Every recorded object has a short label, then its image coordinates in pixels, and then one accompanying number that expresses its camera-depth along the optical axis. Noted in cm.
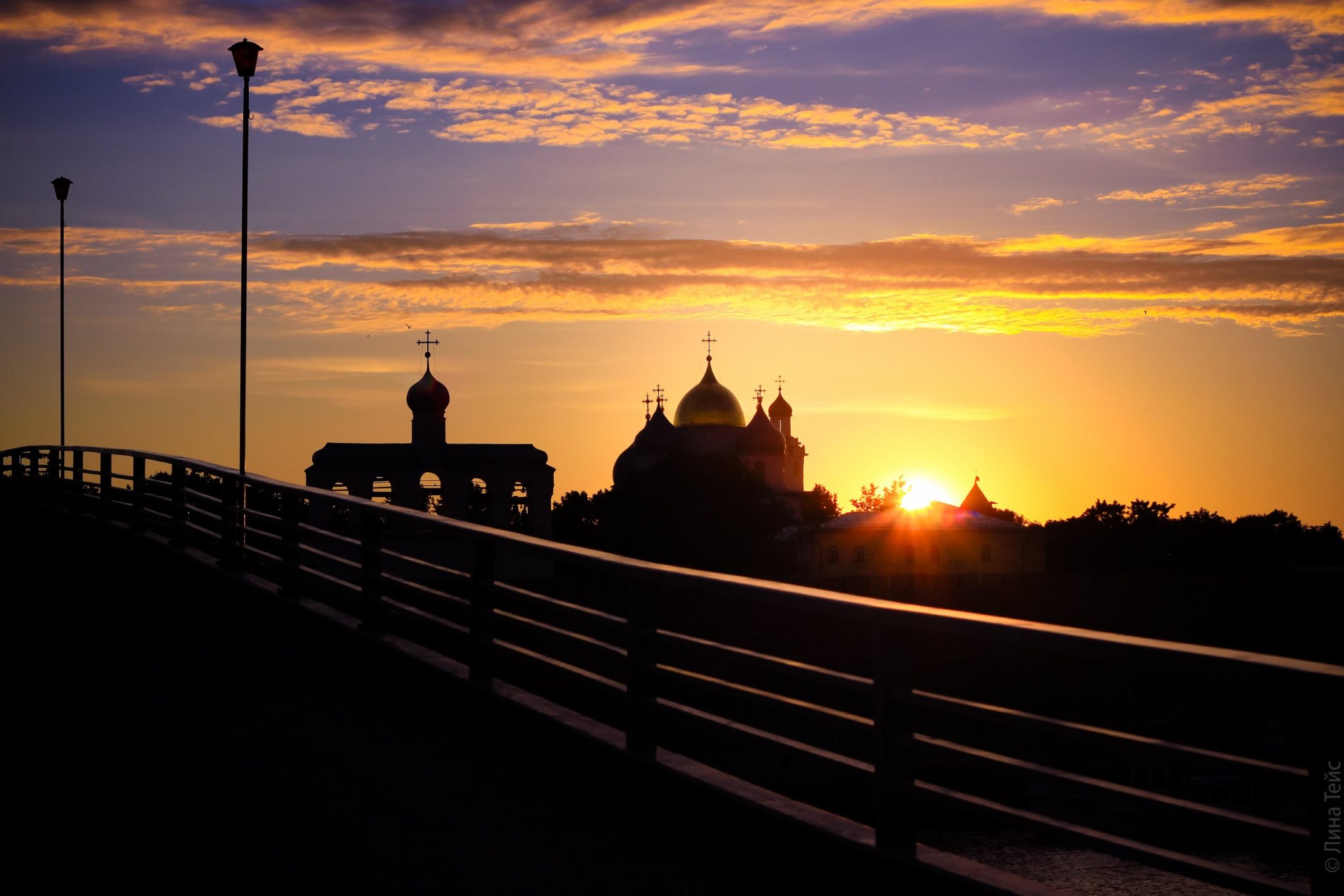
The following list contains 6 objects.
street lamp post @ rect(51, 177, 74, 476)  4069
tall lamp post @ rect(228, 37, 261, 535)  2194
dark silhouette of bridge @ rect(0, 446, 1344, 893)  457
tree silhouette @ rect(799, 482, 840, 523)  15912
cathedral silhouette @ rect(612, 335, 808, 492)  14575
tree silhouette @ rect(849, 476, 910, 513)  17488
